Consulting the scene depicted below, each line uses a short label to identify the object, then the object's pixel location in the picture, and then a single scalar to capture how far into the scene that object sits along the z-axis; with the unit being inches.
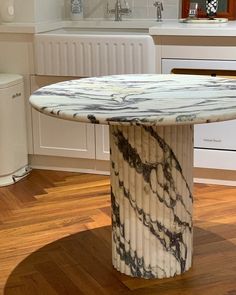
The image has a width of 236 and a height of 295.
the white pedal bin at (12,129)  152.9
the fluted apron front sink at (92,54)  147.8
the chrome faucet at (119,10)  176.2
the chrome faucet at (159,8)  172.6
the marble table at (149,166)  93.0
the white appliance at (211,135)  146.4
